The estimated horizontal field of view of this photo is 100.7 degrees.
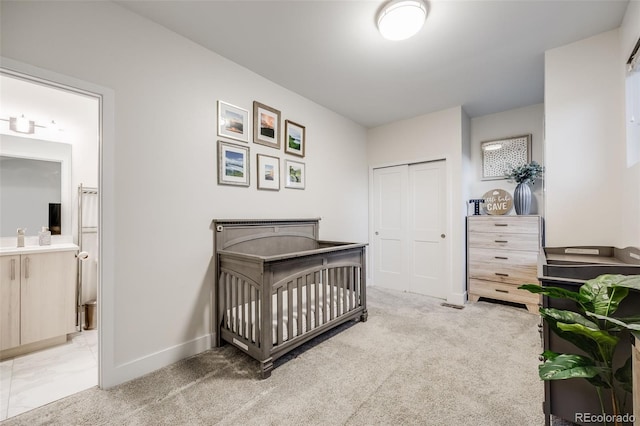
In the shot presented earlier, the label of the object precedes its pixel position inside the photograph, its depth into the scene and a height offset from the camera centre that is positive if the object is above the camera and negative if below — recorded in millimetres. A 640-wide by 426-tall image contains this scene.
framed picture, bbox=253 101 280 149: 2633 +918
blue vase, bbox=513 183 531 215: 3234 +194
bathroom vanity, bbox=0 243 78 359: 2068 -689
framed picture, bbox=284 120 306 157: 2975 +876
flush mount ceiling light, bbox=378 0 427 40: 1716 +1327
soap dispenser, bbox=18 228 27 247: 2342 -213
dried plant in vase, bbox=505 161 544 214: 3193 +405
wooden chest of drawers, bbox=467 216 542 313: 3045 -513
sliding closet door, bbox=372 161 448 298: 3680 -212
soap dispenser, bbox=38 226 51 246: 2480 -223
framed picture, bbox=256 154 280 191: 2684 +436
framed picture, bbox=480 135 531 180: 3477 +804
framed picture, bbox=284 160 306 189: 2980 +458
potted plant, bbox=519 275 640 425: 998 -507
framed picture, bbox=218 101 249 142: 2357 +852
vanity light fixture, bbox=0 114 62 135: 2471 +843
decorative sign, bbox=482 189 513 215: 3398 +156
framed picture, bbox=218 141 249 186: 2341 +459
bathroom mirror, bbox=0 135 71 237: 2432 +297
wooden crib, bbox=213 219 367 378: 1885 -611
